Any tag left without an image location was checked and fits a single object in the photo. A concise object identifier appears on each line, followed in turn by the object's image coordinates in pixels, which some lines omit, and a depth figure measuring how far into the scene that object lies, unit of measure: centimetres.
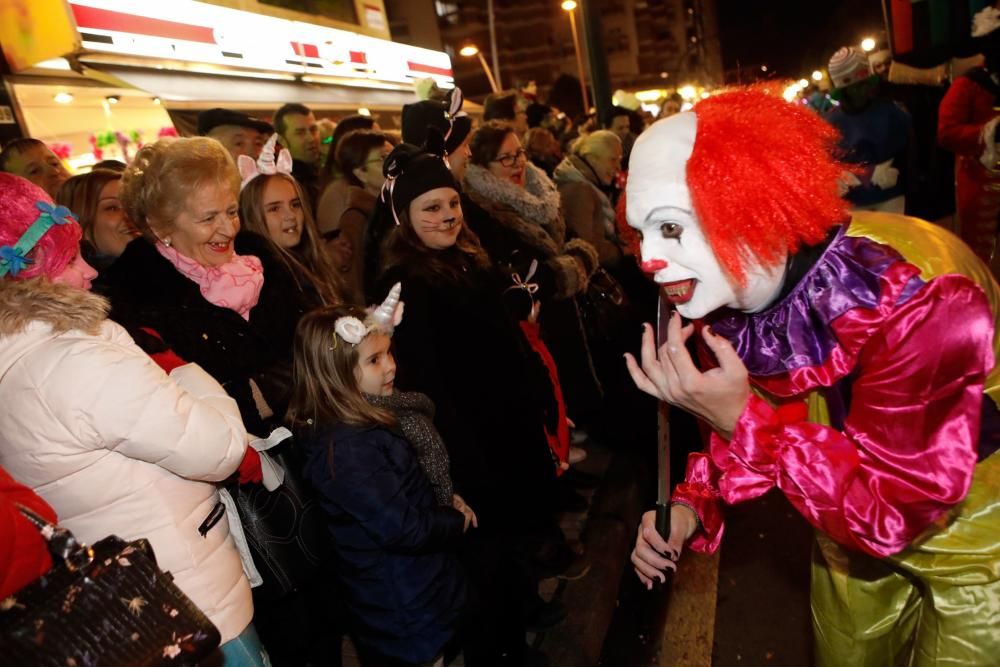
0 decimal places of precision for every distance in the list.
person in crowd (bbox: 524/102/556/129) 823
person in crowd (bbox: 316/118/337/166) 554
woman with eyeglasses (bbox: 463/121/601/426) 368
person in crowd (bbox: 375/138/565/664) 271
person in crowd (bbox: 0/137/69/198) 332
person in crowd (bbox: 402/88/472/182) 357
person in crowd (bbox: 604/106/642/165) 781
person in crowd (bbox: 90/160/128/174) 313
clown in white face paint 133
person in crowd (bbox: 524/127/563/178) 597
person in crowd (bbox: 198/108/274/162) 406
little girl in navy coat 221
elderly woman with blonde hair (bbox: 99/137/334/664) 227
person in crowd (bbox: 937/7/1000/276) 459
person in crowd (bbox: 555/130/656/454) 429
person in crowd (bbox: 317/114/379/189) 425
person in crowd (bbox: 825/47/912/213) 472
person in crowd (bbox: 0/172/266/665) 158
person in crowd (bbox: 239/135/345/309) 289
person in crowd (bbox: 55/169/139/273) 273
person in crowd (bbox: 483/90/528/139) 568
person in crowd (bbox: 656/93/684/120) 1062
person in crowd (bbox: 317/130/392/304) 378
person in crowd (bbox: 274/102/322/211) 478
